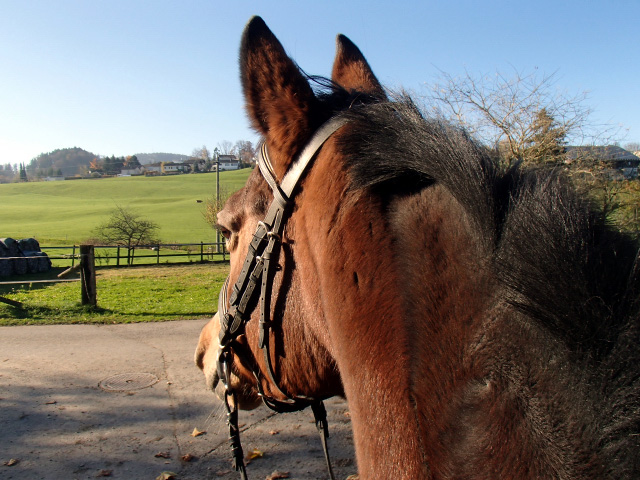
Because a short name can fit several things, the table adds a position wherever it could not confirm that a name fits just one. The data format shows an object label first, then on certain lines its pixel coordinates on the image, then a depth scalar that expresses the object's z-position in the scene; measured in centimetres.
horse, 81
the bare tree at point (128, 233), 3631
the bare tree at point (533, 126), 964
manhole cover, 707
